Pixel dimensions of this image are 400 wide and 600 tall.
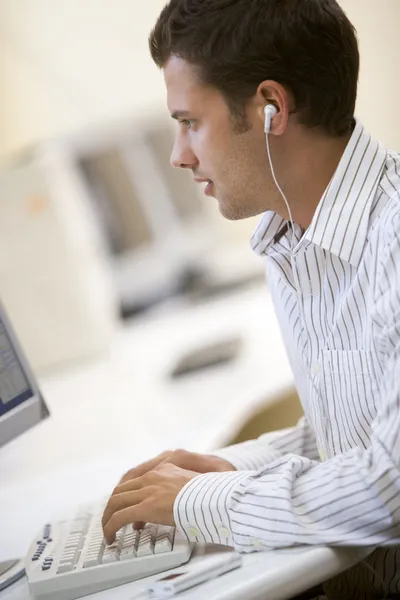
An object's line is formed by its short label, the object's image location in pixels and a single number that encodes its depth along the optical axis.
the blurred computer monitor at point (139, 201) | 4.83
